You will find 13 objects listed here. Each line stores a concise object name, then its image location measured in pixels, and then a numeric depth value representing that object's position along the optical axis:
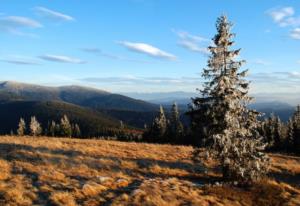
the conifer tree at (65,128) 103.06
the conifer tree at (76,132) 124.80
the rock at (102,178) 22.33
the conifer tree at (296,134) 70.19
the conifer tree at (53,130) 107.31
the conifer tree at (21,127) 106.71
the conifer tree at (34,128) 109.97
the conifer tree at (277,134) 78.19
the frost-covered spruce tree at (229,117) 25.81
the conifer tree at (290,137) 73.06
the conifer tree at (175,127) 79.50
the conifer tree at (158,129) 79.38
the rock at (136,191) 19.73
